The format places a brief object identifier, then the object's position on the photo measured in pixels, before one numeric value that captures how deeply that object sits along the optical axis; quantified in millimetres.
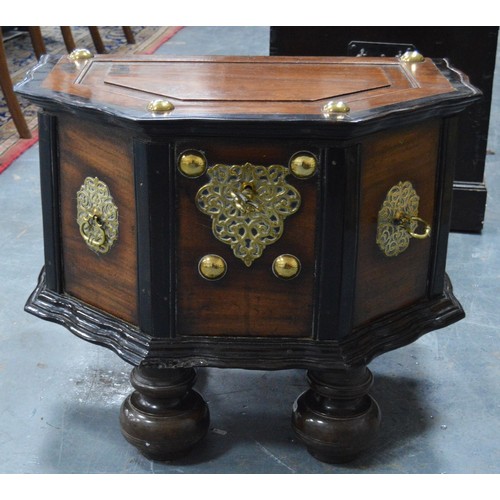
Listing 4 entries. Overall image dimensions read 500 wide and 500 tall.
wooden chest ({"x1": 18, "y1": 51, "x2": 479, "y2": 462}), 1518
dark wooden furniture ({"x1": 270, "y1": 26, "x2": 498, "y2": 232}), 2580
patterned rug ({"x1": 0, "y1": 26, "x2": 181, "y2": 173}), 3672
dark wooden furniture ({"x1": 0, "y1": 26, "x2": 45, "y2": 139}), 3516
